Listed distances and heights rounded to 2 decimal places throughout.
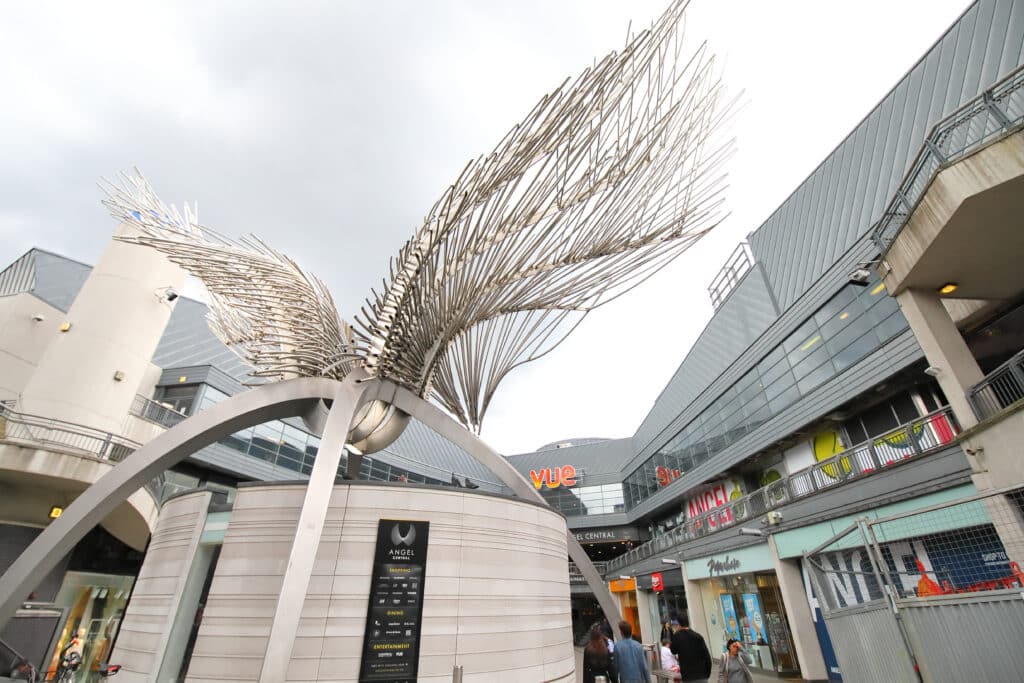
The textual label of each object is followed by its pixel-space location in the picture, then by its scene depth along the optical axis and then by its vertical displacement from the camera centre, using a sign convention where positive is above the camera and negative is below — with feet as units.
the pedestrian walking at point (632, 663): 20.49 -2.32
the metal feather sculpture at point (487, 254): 17.75 +15.78
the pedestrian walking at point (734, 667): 22.22 -2.81
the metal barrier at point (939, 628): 11.05 -0.71
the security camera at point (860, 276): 33.17 +20.55
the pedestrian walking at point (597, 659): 20.10 -2.13
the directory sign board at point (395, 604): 19.31 +0.13
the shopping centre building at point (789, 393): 25.44 +17.62
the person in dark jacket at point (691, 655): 19.30 -1.93
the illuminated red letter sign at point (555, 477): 143.79 +35.13
